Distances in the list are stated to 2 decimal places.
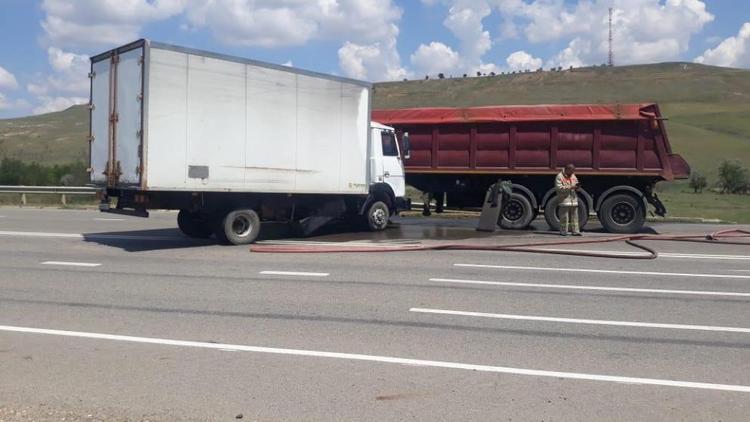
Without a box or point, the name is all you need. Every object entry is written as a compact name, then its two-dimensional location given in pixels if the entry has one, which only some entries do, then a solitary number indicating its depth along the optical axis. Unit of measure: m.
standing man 17.41
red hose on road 13.89
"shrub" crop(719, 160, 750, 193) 47.56
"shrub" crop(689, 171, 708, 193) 50.41
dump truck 18.17
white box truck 13.23
